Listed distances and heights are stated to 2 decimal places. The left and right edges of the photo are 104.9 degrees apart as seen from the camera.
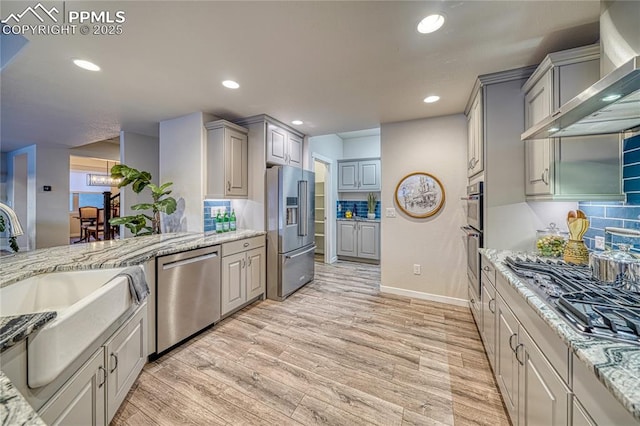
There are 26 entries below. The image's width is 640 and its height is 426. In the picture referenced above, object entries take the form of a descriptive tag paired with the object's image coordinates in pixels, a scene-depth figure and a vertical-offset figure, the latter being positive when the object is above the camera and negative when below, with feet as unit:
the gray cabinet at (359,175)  17.29 +2.62
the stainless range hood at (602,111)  2.85 +1.54
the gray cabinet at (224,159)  9.95 +2.18
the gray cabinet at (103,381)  3.31 -2.79
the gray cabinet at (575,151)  5.11 +1.31
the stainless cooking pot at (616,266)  3.78 -0.89
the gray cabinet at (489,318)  5.68 -2.68
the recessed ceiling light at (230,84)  7.59 +4.01
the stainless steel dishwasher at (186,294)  6.81 -2.50
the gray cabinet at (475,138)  7.44 +2.45
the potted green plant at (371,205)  17.46 +0.42
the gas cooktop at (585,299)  2.72 -1.22
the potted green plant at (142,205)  9.75 +0.46
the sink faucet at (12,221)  4.30 -0.17
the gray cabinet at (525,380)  2.98 -2.48
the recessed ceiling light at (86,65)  6.36 +3.91
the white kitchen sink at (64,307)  2.95 -1.59
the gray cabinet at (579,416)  2.41 -2.09
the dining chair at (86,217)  23.78 -0.55
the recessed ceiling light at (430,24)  4.90 +3.88
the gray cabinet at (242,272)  8.82 -2.40
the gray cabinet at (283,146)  11.12 +3.19
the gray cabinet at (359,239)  16.81 -1.93
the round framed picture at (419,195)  10.43 +0.73
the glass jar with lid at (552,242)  5.97 -0.76
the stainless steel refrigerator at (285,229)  10.65 -0.79
